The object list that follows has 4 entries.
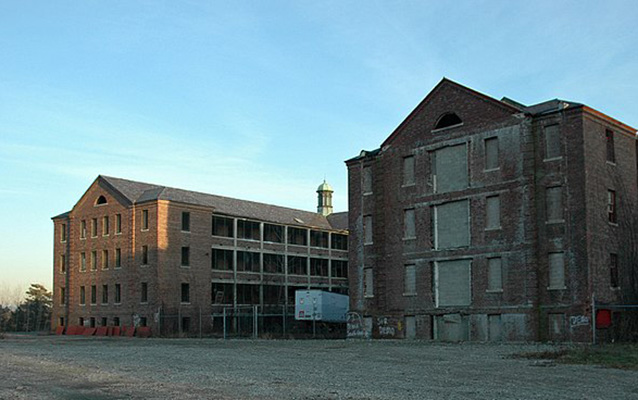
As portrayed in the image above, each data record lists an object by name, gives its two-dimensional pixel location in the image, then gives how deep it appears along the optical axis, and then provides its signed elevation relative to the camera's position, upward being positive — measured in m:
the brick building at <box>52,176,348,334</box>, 56.19 +2.65
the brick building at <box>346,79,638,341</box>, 34.47 +3.35
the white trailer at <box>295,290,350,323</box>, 52.62 -1.30
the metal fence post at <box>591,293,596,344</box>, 32.38 -1.53
